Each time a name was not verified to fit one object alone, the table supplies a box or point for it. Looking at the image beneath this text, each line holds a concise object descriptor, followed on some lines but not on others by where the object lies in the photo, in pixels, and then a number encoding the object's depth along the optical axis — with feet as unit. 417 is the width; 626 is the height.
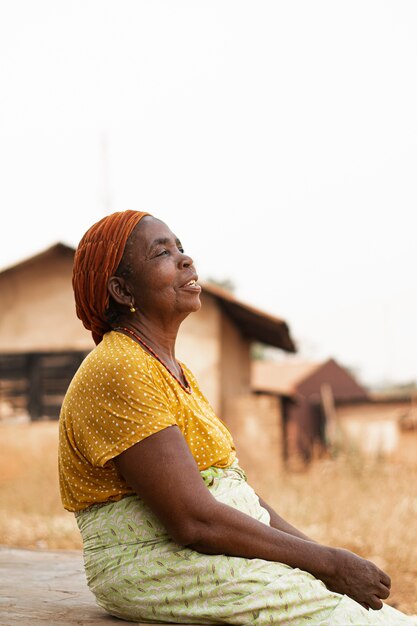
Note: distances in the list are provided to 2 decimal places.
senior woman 6.71
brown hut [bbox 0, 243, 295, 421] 37.32
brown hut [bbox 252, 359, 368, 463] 65.26
